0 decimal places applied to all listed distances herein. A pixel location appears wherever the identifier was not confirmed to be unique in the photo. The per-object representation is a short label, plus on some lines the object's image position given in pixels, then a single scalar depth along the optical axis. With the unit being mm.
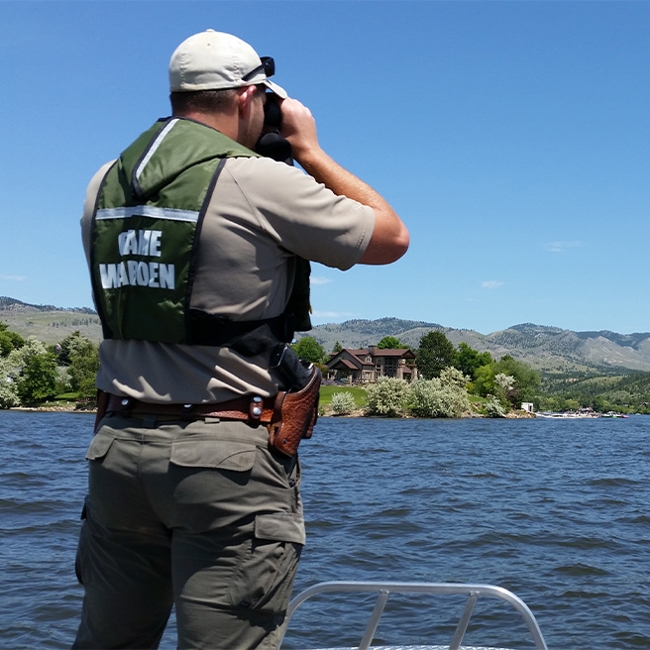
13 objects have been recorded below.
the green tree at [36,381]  92375
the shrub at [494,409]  102562
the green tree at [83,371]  92062
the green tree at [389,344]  167125
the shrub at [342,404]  93438
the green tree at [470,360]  147000
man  2506
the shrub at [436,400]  89375
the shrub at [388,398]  89631
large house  148375
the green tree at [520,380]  125062
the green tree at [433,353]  137250
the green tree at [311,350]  154000
